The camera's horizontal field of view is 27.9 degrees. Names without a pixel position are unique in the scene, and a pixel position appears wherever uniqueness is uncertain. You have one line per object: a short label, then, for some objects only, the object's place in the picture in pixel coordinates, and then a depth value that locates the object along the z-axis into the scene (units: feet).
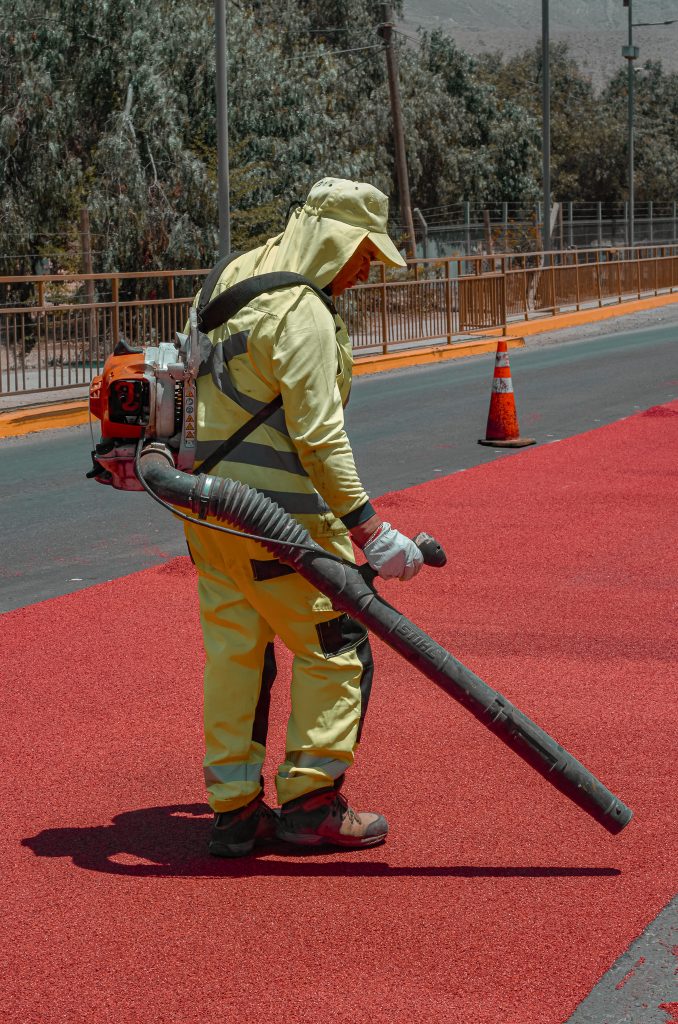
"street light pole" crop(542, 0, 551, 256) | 103.14
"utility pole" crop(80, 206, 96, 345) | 70.64
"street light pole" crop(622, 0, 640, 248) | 143.74
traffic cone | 40.60
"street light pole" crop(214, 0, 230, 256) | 60.80
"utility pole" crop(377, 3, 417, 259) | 116.78
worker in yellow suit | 11.93
